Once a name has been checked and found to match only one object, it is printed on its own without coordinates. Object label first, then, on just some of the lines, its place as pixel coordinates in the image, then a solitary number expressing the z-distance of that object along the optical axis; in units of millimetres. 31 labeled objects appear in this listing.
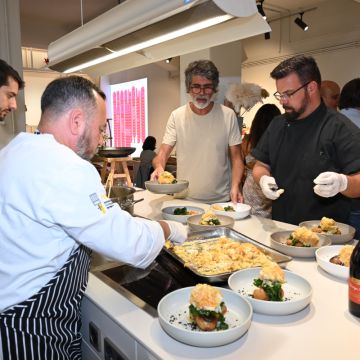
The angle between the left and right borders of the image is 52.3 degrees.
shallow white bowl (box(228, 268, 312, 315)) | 1075
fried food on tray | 1372
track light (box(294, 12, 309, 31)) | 5584
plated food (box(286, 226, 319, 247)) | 1559
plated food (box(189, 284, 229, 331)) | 996
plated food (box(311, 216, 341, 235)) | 1711
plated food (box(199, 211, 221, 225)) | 1910
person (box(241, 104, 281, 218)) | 2943
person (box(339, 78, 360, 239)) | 3336
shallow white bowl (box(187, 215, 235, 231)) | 1832
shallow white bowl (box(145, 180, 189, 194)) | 2257
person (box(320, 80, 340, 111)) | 3899
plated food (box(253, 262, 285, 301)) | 1137
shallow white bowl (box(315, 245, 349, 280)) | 1325
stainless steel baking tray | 1272
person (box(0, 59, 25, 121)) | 2496
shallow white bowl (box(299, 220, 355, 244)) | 1654
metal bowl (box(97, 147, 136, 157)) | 5321
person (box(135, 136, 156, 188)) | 4586
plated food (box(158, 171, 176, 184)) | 2354
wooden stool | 5875
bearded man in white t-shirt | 2828
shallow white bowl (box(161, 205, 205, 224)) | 2080
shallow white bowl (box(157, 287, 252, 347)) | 932
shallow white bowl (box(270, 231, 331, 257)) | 1517
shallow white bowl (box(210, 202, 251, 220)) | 2125
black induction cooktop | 1249
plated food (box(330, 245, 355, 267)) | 1354
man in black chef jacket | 2023
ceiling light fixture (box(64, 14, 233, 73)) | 1658
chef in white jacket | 1020
